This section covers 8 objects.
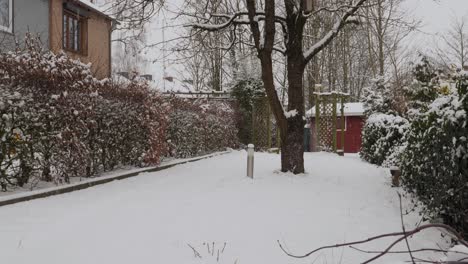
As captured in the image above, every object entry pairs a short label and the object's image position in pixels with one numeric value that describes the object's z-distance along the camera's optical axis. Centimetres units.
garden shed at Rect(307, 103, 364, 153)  2167
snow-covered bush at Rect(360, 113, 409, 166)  926
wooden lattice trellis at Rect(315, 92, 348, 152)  1504
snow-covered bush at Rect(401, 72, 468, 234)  376
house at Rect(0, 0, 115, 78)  1244
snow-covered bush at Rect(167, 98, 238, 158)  1068
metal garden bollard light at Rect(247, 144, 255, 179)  703
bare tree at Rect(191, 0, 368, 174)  725
